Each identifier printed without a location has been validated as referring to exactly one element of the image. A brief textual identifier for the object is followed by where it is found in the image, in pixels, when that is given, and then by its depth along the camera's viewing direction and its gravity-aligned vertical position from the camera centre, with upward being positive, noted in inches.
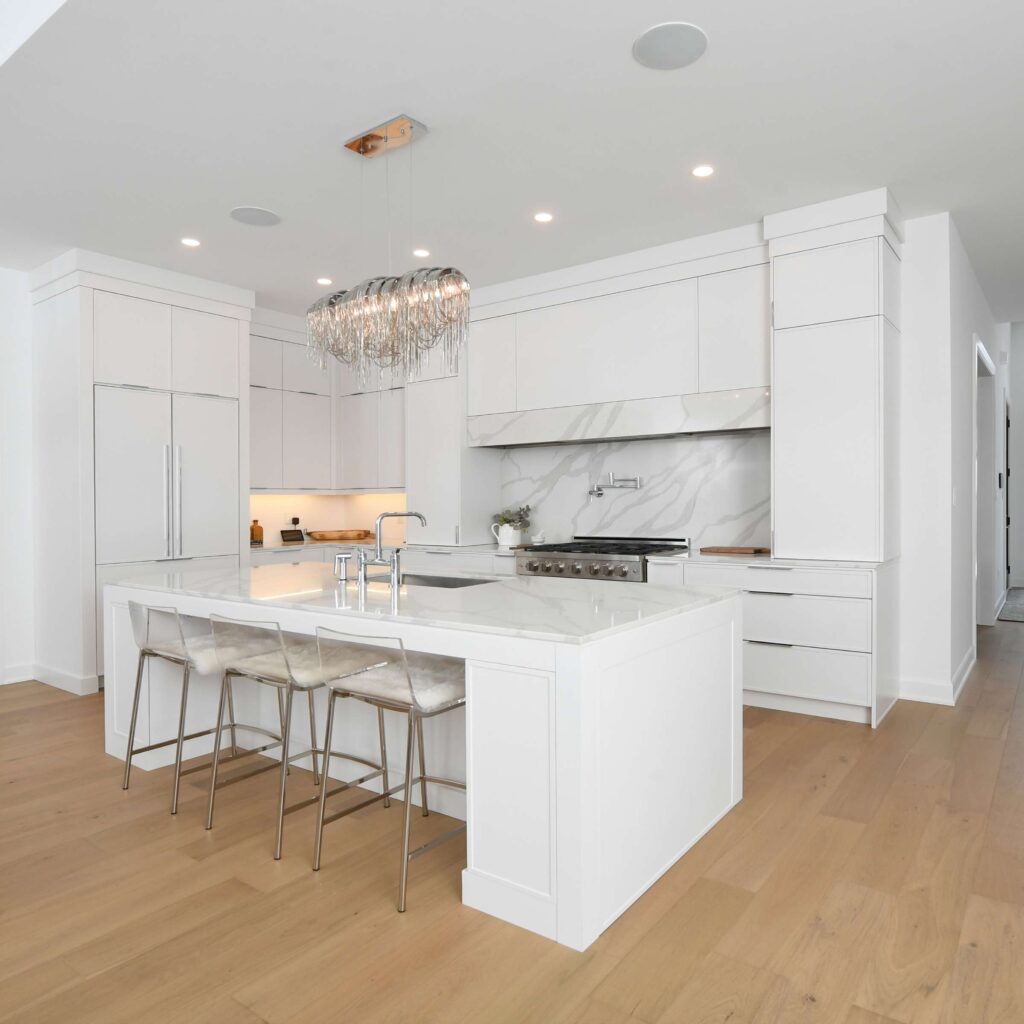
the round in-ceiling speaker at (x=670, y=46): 101.7 +63.0
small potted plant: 226.1 -5.3
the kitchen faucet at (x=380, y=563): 111.1 -8.6
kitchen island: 80.4 -25.3
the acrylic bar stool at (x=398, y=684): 89.7 -21.6
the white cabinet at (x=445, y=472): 227.1 +11.2
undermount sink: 152.3 -14.7
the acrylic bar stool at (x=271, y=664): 103.7 -22.6
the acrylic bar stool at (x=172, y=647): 118.3 -22.4
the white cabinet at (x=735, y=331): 175.5 +41.2
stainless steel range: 182.9 -12.2
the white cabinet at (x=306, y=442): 253.3 +22.5
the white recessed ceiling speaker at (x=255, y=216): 161.6 +62.8
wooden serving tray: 266.5 -9.1
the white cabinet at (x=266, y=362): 242.5 +47.0
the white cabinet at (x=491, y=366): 219.6 +41.3
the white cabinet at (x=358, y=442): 257.0 +22.9
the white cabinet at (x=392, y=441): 249.9 +22.4
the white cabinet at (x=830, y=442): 157.5 +13.8
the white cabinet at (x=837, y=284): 156.6 +46.8
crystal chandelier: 124.0 +31.9
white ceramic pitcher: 225.9 -8.3
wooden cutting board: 186.2 -10.8
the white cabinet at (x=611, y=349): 187.8 +41.3
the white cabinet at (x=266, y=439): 242.5 +22.5
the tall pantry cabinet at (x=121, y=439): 189.5 +18.7
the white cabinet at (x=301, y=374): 253.4 +45.4
